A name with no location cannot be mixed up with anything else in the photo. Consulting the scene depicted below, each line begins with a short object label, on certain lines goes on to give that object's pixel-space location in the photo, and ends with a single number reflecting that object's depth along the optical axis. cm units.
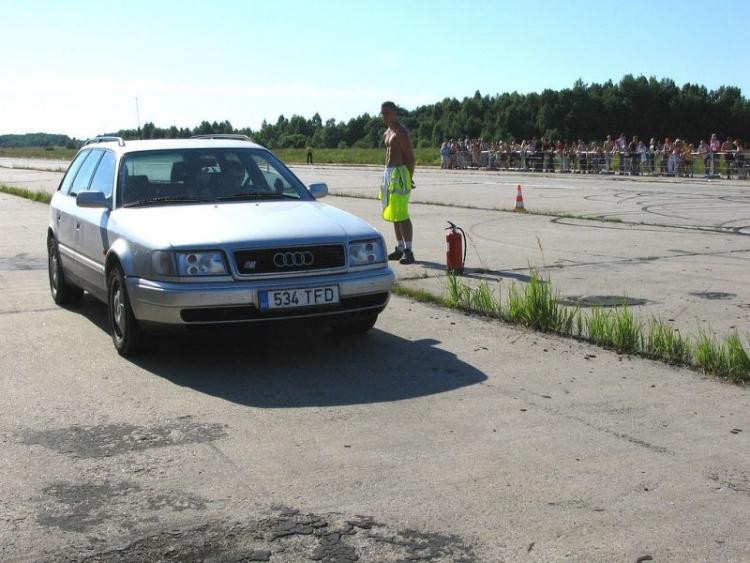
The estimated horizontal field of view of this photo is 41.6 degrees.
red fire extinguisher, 1095
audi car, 675
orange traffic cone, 2022
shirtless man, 1216
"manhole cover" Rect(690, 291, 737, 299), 953
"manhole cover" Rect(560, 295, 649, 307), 921
